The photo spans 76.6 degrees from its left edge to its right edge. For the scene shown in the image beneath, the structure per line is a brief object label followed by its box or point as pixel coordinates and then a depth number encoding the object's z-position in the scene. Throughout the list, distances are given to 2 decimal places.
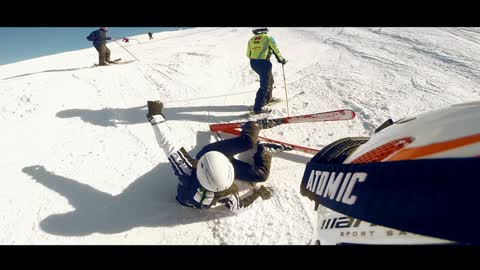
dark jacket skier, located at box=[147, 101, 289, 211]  3.61
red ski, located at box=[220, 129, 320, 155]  4.84
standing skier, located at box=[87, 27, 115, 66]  10.33
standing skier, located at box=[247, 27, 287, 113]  6.11
